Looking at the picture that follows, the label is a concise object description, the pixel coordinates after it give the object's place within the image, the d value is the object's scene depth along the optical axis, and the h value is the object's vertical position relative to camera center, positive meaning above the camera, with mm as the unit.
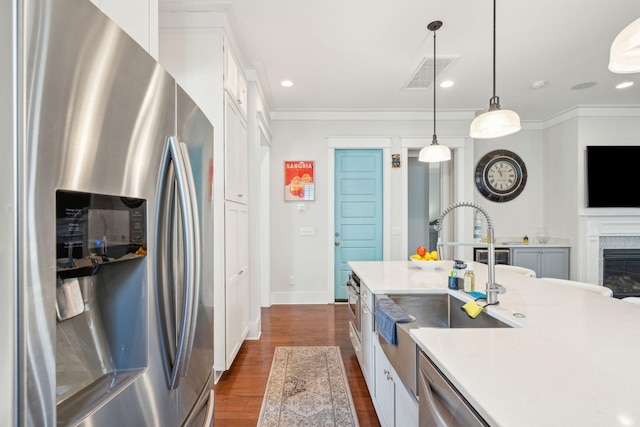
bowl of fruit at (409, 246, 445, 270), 2305 -341
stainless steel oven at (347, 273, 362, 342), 2189 -667
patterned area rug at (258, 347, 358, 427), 1792 -1231
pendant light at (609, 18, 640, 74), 1022 +618
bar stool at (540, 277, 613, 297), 1763 -447
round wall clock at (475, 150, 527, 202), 4664 +683
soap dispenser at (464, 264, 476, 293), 1567 -349
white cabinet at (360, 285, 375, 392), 1834 -784
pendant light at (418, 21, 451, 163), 2529 +568
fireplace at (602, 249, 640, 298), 4105 -736
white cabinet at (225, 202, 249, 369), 2305 -537
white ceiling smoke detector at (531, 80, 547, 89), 3375 +1574
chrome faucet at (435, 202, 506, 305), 1330 -263
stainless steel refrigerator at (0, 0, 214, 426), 427 -21
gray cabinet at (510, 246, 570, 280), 4242 -574
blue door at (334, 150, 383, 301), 4367 +214
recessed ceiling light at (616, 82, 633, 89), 3401 +1576
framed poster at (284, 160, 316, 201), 4289 +529
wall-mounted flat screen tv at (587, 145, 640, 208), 4031 +573
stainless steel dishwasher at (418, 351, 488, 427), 712 -511
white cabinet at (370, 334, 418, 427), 1187 -843
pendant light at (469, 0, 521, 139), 1763 +586
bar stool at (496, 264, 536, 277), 2518 -458
